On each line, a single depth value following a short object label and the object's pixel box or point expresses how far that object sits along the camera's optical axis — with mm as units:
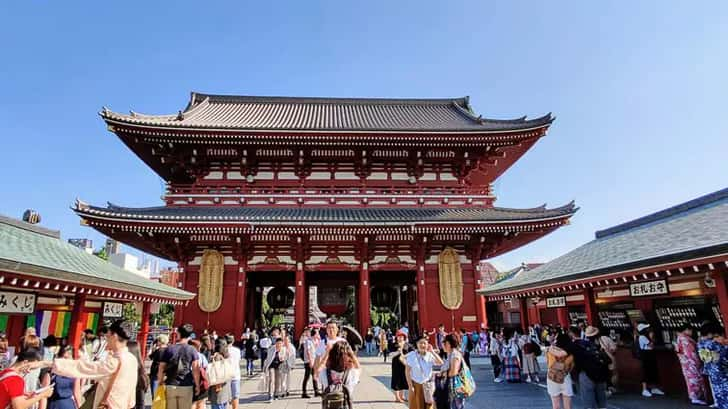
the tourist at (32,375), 5371
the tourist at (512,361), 11250
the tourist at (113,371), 4188
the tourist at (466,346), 12146
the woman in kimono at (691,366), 7992
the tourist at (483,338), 17094
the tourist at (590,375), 6426
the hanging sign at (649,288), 8734
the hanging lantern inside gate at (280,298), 20255
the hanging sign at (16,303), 7927
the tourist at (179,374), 5664
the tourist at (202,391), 6134
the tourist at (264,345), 12830
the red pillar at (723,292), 7418
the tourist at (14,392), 3902
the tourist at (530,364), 11029
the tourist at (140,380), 5784
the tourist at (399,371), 7516
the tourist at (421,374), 5953
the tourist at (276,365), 9266
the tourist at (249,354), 13451
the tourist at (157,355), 5886
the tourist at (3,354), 6264
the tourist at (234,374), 7156
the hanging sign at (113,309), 12062
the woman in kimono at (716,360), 7150
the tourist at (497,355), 11852
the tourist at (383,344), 15672
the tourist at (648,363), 9188
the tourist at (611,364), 8859
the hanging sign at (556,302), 13035
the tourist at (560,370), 6422
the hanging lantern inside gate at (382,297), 20547
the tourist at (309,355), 9391
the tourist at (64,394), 5141
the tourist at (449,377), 5734
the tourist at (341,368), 5258
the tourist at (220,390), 6586
